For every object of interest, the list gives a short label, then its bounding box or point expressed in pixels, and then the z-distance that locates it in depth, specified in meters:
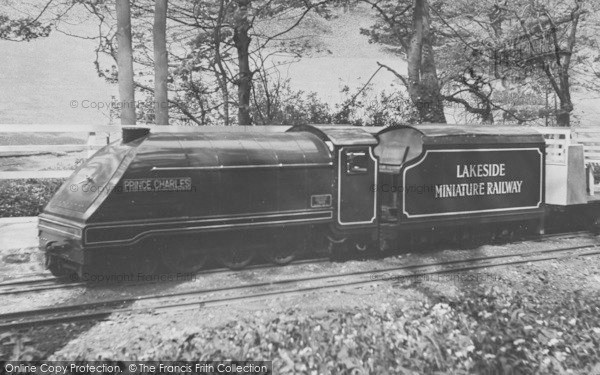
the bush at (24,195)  11.20
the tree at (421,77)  14.23
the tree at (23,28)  12.66
